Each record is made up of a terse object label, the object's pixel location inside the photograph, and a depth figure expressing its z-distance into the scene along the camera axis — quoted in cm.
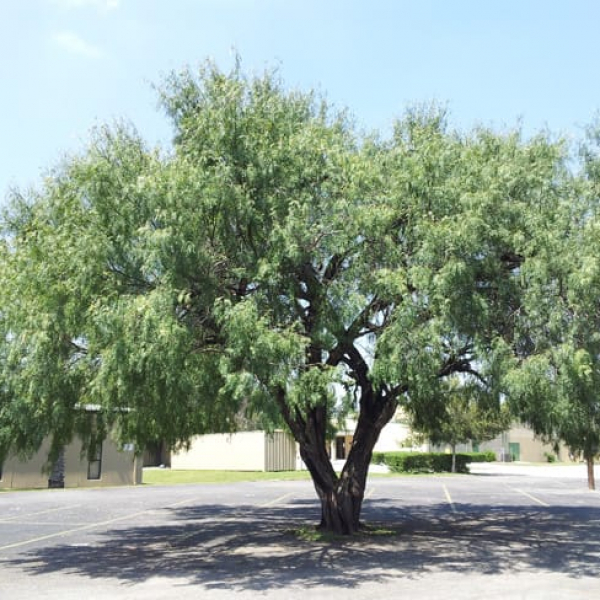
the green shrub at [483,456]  6328
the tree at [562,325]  1095
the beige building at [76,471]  3316
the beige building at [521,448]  7356
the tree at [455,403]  1522
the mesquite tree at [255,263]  1155
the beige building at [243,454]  5153
